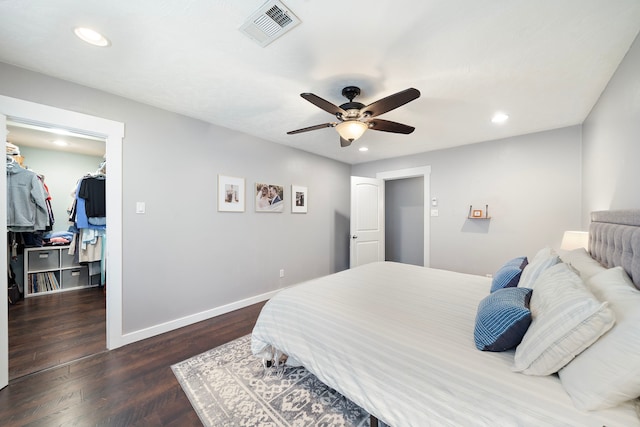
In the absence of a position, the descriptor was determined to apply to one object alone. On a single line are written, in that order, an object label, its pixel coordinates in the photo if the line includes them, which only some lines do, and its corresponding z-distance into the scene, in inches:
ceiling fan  68.3
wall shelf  137.0
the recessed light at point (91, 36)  57.7
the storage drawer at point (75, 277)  153.7
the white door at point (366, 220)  168.7
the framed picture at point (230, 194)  120.3
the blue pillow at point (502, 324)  42.9
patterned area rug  58.2
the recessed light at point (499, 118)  103.3
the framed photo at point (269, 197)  136.4
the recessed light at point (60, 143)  149.8
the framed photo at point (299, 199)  155.0
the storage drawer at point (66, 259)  152.6
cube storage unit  142.3
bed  32.2
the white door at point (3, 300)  66.6
